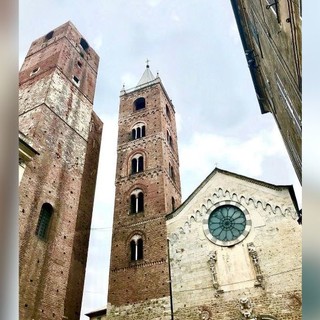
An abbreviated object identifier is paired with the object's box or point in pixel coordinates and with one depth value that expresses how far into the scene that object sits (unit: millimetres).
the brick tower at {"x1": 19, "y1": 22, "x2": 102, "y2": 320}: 12664
